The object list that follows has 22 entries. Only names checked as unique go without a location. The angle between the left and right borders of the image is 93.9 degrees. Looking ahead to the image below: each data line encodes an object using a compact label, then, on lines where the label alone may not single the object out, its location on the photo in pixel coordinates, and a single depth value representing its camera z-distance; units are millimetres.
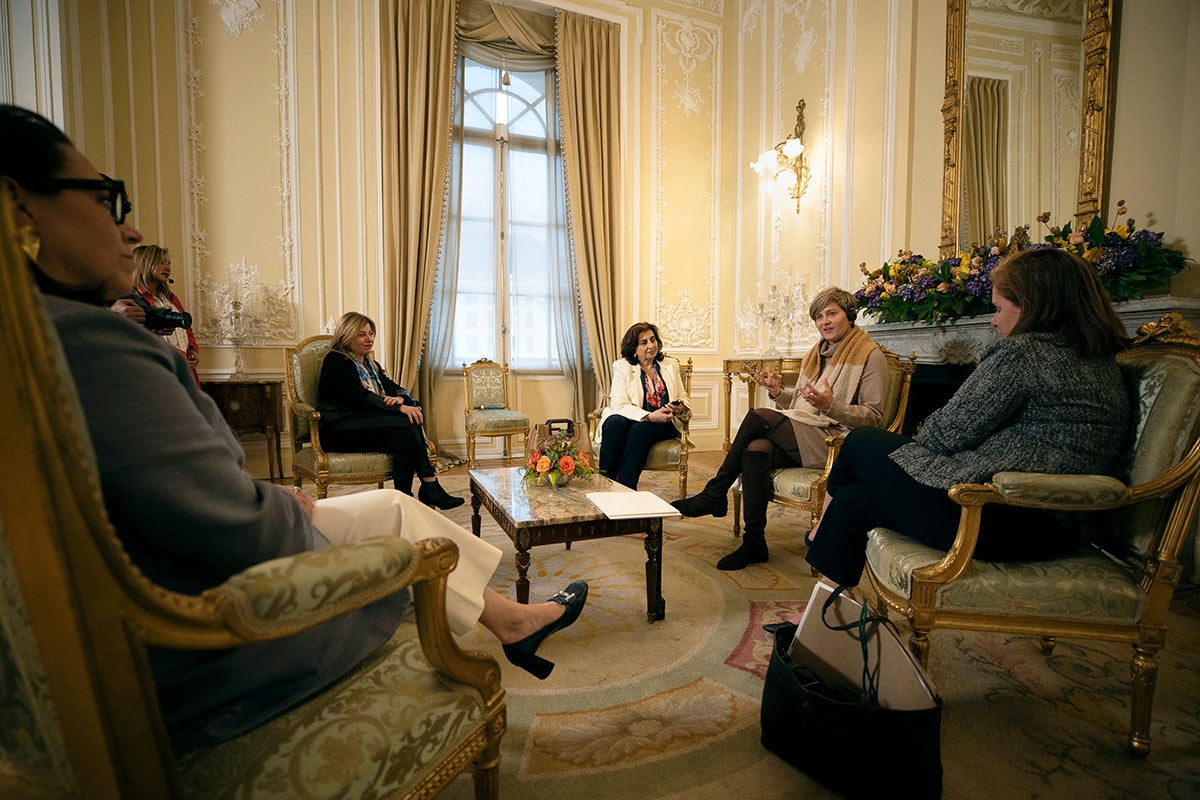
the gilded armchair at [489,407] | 4438
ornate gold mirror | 2590
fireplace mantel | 2174
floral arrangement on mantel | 2281
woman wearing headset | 2504
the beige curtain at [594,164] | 5051
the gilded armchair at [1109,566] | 1312
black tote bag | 1102
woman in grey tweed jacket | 1406
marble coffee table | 1818
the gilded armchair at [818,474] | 2369
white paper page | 1874
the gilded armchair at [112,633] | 487
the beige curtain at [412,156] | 4500
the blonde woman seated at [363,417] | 3016
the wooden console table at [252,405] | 3654
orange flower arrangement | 2262
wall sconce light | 4535
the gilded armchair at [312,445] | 2879
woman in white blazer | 3166
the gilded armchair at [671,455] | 3180
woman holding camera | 2982
